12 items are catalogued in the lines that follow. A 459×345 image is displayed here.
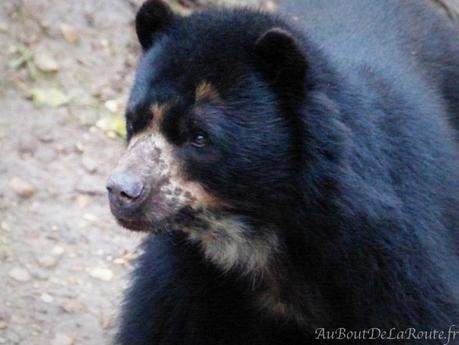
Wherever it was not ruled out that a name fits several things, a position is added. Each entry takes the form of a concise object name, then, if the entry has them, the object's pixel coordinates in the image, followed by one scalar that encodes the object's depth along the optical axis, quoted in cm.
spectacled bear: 848
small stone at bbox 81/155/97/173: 1339
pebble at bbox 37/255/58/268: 1205
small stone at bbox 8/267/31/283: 1175
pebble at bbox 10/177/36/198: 1274
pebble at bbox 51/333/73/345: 1113
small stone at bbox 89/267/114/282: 1223
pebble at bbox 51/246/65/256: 1223
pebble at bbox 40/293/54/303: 1160
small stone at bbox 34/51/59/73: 1409
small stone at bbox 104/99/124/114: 1423
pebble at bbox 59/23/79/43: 1442
